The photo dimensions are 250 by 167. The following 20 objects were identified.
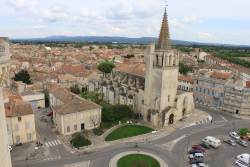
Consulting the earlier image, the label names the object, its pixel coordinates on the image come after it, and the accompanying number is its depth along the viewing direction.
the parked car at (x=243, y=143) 39.97
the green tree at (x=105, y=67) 104.69
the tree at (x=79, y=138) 37.60
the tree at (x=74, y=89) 71.50
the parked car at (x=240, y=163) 32.58
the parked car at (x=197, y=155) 34.78
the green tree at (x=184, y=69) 110.06
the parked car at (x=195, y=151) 36.21
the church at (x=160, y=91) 47.78
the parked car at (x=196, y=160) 33.28
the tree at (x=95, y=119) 45.35
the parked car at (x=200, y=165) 31.70
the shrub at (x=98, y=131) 43.26
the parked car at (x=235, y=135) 42.73
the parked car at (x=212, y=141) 38.72
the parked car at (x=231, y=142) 39.94
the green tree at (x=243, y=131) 41.56
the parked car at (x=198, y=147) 37.23
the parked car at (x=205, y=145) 38.62
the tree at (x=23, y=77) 71.56
